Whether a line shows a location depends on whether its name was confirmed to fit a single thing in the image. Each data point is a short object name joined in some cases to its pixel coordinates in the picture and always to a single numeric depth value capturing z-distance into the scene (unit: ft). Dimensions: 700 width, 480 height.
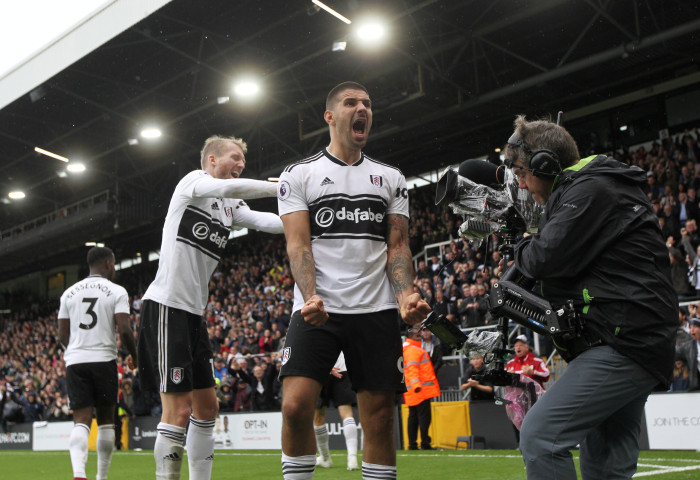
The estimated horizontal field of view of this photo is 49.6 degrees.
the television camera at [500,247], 9.90
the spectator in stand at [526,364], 29.04
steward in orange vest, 40.65
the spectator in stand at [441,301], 52.45
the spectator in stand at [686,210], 47.83
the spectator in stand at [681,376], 34.88
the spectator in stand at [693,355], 33.94
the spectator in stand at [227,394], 58.39
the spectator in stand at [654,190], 52.43
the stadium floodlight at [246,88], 64.44
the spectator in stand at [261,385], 54.29
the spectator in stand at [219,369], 61.87
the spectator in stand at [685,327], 35.86
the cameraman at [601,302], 9.48
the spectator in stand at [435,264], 60.63
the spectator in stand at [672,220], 47.47
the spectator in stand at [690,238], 43.70
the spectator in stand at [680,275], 42.70
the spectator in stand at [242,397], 56.80
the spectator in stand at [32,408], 77.36
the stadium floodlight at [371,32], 53.57
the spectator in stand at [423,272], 61.46
